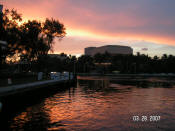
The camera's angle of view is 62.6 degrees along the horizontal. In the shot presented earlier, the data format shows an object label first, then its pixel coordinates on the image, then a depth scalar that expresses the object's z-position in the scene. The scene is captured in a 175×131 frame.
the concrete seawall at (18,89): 12.35
